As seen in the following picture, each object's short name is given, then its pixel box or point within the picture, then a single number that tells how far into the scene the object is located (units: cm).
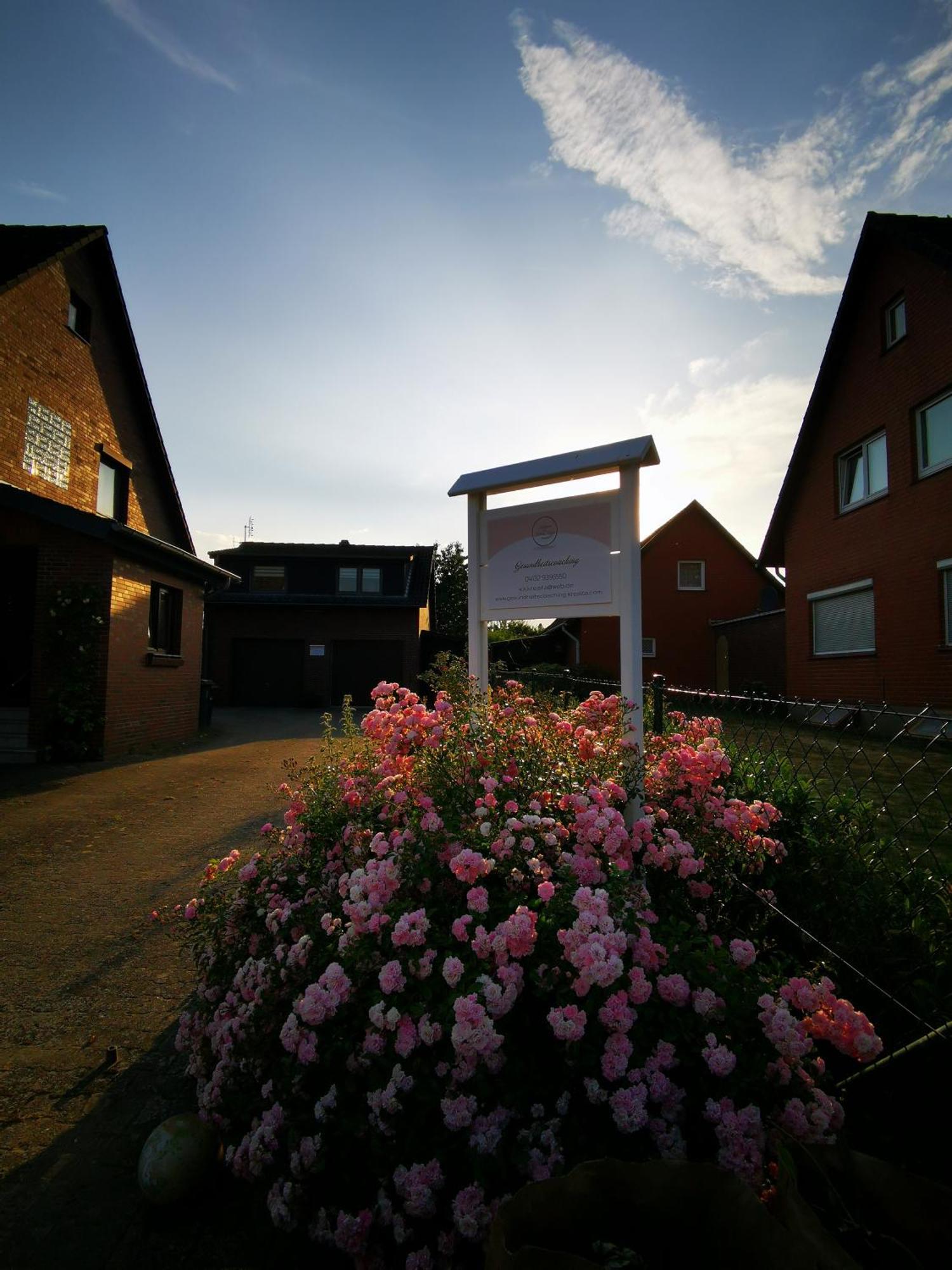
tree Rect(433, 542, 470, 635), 5188
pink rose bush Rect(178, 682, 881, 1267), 159
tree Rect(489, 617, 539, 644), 4156
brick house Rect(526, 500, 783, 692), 2403
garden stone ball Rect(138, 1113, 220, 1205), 189
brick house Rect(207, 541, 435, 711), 2403
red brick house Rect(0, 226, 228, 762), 1027
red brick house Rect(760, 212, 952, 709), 1122
